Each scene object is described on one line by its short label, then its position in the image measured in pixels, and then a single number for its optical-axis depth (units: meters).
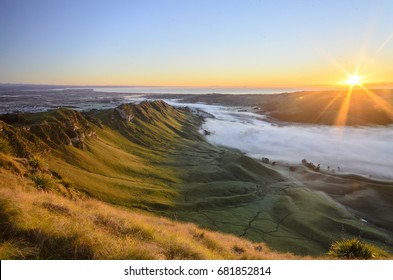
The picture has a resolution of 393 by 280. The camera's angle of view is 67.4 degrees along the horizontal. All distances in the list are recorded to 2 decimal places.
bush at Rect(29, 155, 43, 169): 29.98
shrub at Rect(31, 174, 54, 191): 22.53
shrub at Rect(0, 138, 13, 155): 29.83
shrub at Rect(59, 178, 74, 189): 31.49
